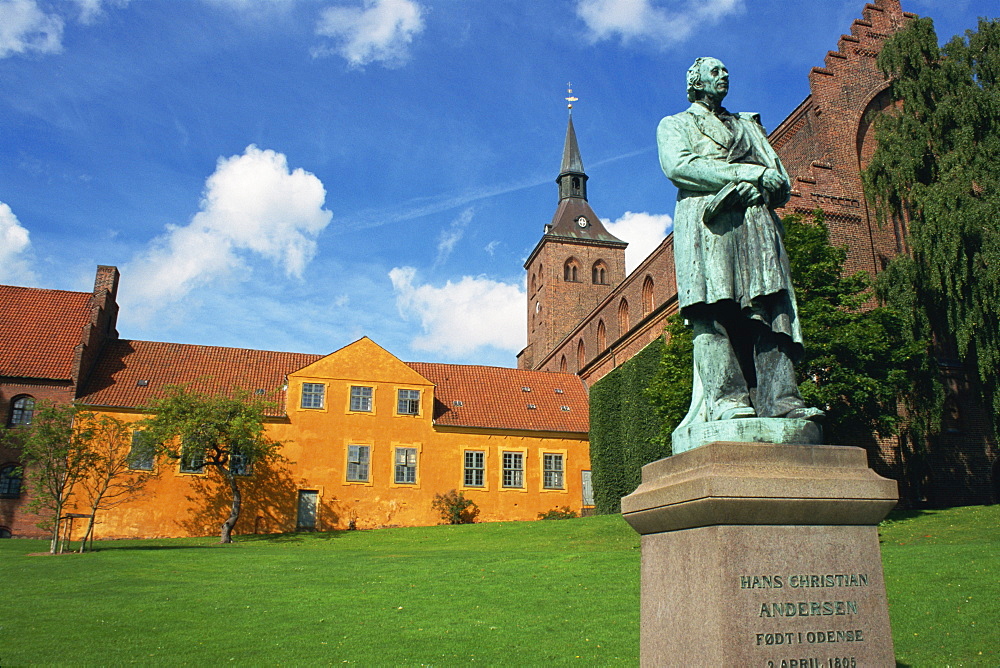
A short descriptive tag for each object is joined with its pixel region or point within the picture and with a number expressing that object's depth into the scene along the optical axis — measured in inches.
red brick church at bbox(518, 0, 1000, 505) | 1063.0
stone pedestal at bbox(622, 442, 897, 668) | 170.4
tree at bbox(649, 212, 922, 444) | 845.2
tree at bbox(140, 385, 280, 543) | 1167.0
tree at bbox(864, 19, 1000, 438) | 897.5
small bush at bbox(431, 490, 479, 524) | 1396.4
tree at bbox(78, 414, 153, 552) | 1074.7
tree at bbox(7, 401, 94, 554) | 1002.7
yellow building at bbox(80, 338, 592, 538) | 1316.4
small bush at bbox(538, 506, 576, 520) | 1448.1
